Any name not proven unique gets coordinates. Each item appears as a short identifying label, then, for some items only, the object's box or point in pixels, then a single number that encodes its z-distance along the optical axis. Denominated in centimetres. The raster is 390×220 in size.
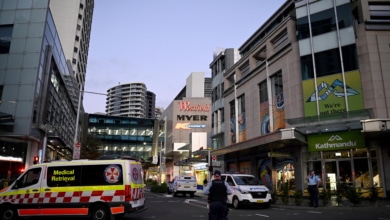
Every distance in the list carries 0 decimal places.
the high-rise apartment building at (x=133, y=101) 19175
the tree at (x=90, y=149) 4903
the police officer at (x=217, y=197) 801
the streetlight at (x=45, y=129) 2480
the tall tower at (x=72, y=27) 7250
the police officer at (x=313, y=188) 1708
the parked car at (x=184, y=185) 3028
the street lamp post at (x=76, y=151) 2172
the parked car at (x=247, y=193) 1700
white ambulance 1155
